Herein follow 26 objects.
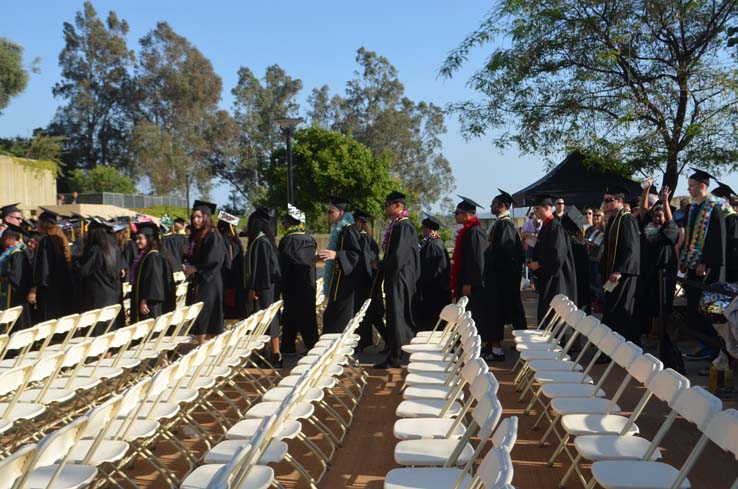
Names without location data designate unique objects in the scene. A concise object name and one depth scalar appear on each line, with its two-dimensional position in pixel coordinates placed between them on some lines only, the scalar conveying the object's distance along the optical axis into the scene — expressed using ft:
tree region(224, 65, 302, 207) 158.40
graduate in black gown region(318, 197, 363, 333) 23.84
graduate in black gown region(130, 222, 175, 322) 22.79
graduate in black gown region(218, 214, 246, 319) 26.02
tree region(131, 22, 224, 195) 150.10
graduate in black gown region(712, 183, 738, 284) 20.48
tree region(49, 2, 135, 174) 152.46
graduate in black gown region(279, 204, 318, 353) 24.62
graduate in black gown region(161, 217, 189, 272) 34.21
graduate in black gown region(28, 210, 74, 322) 25.09
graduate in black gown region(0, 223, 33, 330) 24.97
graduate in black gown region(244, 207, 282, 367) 23.36
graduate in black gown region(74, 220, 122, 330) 23.97
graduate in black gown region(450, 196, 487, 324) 22.91
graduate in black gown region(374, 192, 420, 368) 22.38
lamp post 41.96
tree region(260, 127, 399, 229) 81.56
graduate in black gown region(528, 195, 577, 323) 22.98
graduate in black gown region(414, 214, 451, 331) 25.58
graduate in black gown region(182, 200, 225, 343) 23.25
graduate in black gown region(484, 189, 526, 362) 23.61
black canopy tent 37.50
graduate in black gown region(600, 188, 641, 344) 21.74
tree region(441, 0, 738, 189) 34.81
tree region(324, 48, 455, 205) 146.61
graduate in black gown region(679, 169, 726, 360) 19.61
